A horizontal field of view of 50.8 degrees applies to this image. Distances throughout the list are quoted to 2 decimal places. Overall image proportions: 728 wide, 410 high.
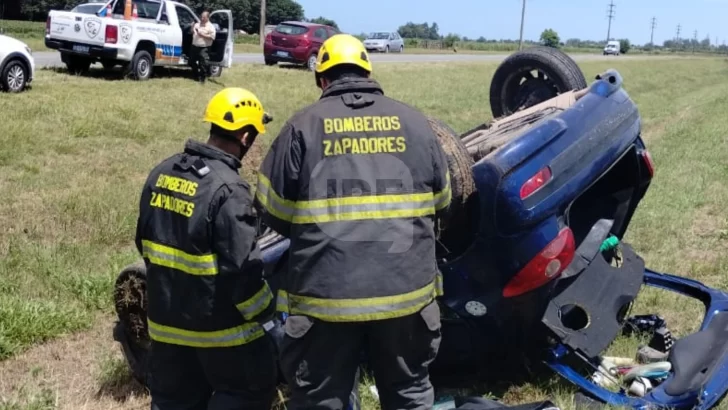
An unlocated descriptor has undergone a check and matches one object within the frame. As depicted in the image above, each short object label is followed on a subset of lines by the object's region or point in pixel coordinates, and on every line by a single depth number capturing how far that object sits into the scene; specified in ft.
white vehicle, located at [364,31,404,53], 136.05
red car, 73.72
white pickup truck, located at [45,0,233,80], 47.42
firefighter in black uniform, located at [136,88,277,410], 9.95
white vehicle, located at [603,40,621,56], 237.25
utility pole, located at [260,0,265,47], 120.41
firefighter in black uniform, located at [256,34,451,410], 8.87
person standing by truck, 51.31
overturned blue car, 10.97
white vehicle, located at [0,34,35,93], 36.60
